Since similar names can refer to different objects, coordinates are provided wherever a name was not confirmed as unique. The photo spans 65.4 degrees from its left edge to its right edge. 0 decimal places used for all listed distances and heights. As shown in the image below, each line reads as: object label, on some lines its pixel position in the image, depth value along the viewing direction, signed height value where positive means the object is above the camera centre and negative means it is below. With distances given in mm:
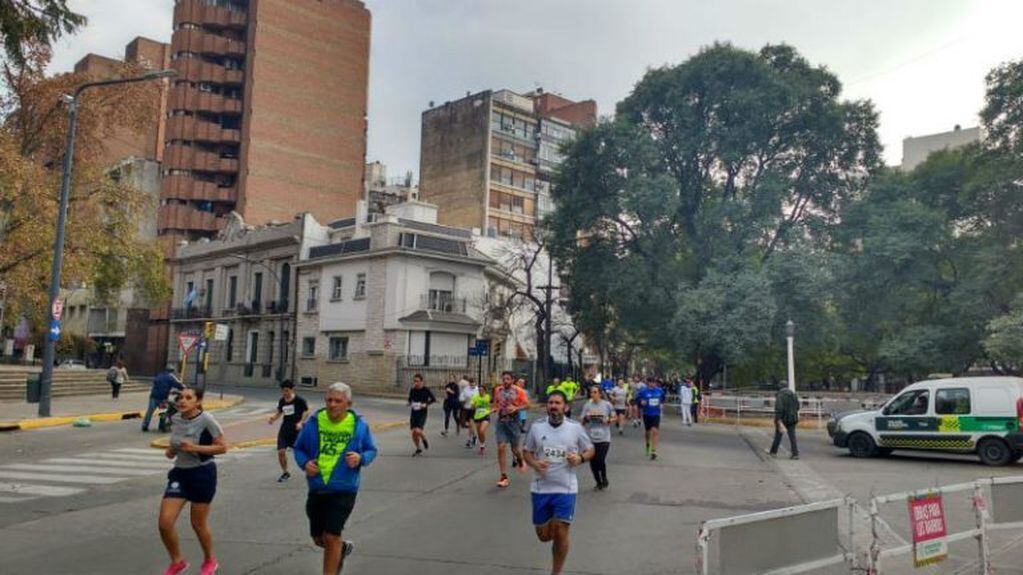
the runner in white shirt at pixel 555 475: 6516 -915
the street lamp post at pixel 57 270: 20422 +2063
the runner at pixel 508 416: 12136 -815
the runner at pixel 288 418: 12000 -924
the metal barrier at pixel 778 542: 4801 -1085
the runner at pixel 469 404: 17406 -939
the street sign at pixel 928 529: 6184 -1197
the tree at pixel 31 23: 10852 +4582
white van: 15609 -917
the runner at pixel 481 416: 15773 -1049
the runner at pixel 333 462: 5984 -784
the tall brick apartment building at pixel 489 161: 70750 +18576
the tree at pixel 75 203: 26656 +5265
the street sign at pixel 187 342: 24781 +352
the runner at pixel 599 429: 11414 -912
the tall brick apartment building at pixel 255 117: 61531 +18857
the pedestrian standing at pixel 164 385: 17484 -711
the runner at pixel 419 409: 15484 -936
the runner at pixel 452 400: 19922 -952
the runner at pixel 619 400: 20750 -851
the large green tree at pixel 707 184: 31922 +7977
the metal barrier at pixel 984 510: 6027 -1139
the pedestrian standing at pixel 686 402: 26859 -1087
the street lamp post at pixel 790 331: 25223 +1334
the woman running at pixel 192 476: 6418 -1016
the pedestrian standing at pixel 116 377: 27047 -882
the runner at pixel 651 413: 15328 -870
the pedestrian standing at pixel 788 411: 16406 -778
